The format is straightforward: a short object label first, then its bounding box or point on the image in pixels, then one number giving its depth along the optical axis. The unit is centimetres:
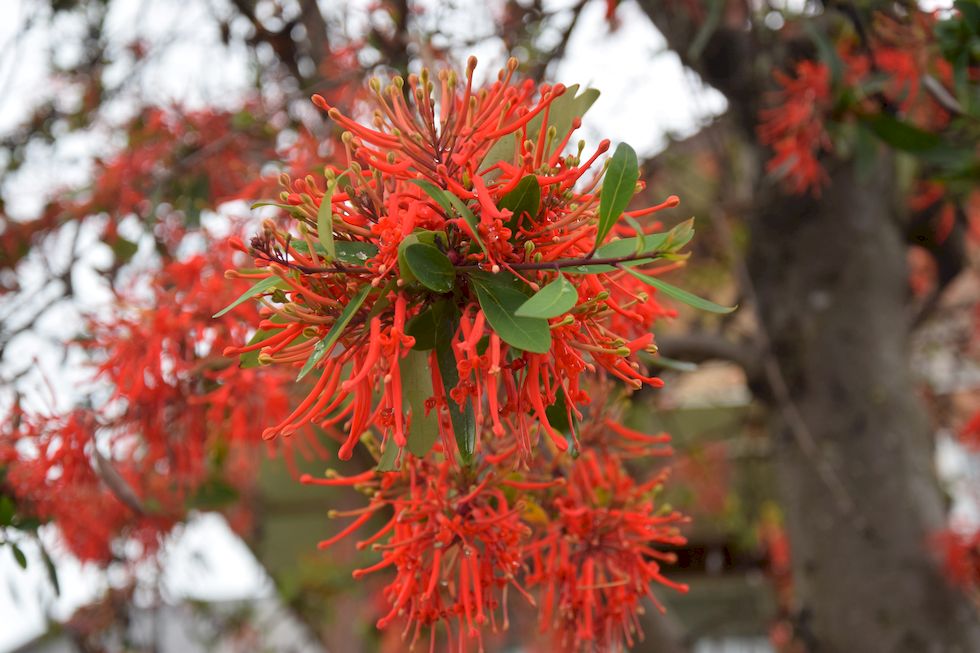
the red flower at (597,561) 48
